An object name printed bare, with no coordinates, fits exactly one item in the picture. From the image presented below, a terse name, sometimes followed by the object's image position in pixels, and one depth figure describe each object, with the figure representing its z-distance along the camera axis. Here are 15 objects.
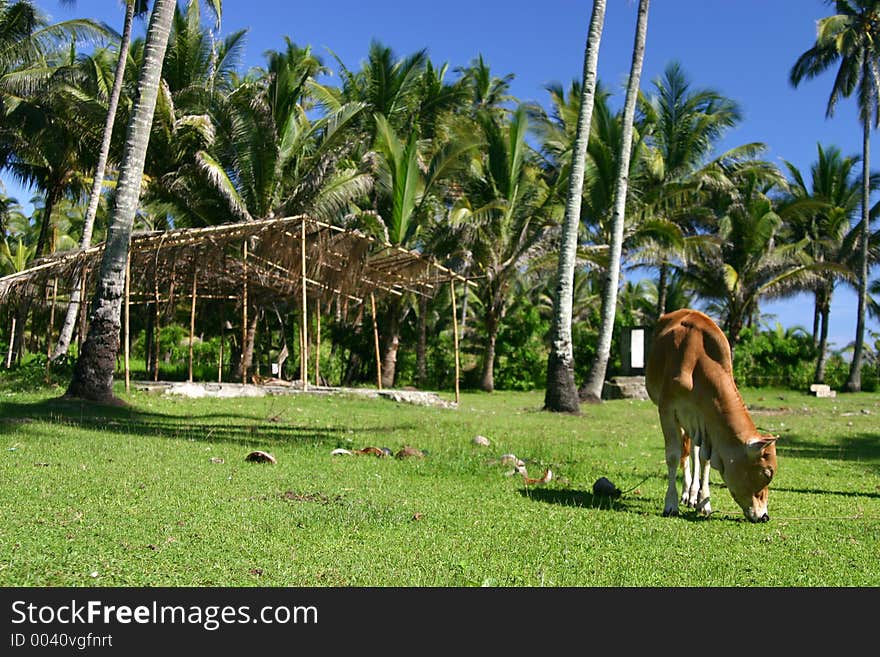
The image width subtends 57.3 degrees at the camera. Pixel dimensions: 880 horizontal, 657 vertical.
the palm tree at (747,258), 30.42
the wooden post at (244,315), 18.47
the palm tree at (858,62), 30.80
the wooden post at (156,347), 19.54
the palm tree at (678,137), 28.66
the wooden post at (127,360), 15.65
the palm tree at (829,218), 35.22
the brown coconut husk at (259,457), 8.27
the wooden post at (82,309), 18.28
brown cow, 6.04
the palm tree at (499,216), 25.36
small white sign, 26.28
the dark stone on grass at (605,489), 7.37
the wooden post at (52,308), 18.50
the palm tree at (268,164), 21.19
